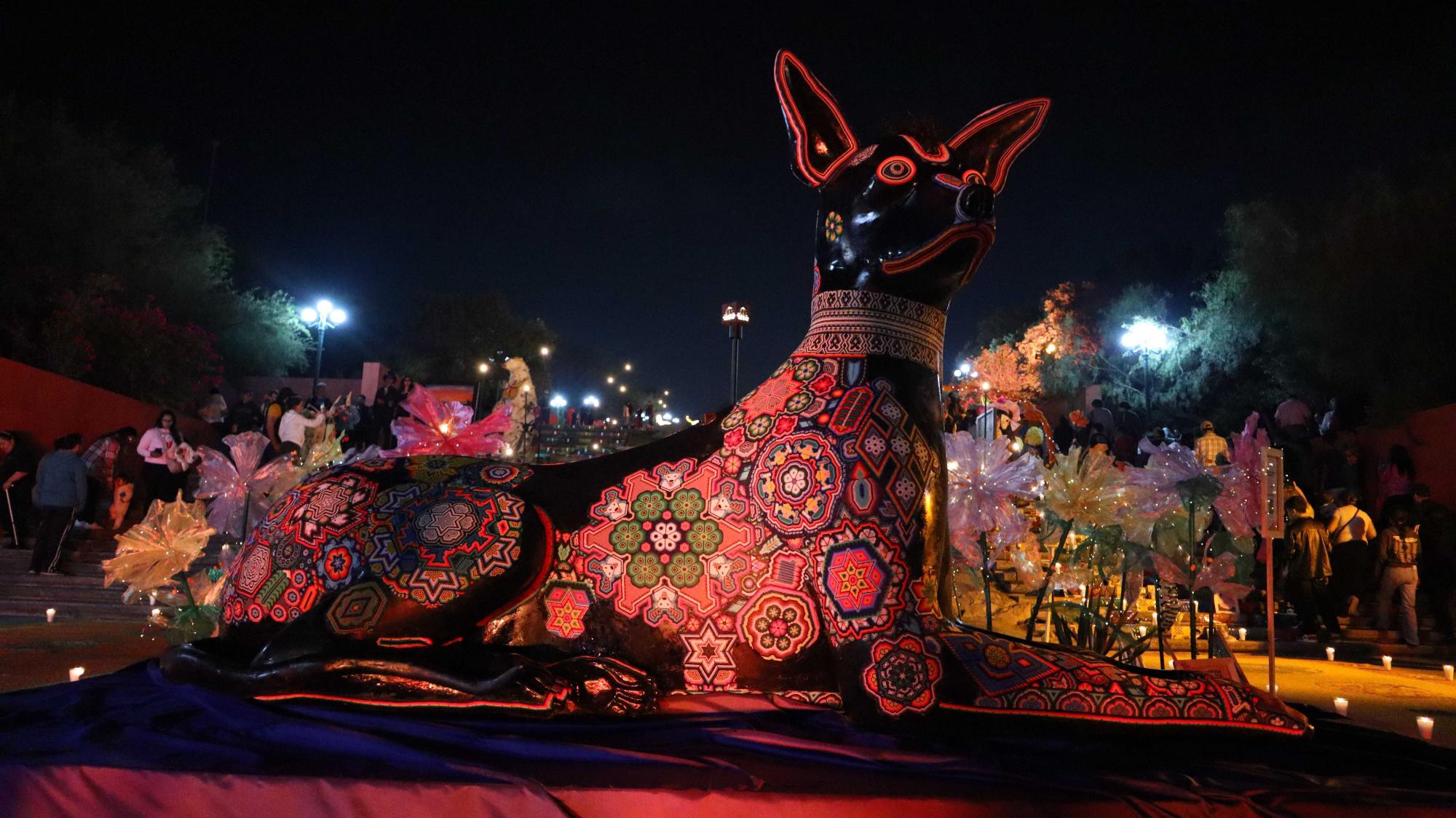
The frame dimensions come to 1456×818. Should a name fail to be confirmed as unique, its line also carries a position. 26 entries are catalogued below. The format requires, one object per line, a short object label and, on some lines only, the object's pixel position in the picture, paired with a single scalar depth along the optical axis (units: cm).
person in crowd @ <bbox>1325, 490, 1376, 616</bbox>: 1031
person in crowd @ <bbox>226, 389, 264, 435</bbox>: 1529
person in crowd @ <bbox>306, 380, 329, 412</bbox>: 1588
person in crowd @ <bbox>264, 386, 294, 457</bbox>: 1125
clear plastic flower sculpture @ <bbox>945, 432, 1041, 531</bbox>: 322
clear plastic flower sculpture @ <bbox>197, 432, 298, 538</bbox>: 389
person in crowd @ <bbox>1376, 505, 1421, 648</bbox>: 939
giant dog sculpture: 230
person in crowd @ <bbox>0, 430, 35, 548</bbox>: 1192
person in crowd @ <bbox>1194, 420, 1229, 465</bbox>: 877
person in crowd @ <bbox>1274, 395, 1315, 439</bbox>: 1478
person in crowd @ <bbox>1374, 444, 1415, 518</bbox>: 1099
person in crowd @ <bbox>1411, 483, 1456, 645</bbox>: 995
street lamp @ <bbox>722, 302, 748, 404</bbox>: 1578
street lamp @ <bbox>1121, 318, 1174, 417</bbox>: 2198
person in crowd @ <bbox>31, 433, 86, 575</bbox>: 1048
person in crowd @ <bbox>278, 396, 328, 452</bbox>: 1095
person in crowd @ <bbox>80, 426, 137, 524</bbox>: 1274
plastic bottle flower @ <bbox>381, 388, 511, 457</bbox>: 380
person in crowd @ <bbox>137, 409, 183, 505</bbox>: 1180
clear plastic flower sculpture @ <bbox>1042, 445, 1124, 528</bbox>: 339
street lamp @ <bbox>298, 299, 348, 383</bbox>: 2883
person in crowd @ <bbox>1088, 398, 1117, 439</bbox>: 1726
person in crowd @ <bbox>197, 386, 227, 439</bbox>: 1705
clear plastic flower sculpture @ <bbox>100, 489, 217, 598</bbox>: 356
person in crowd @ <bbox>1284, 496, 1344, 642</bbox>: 946
